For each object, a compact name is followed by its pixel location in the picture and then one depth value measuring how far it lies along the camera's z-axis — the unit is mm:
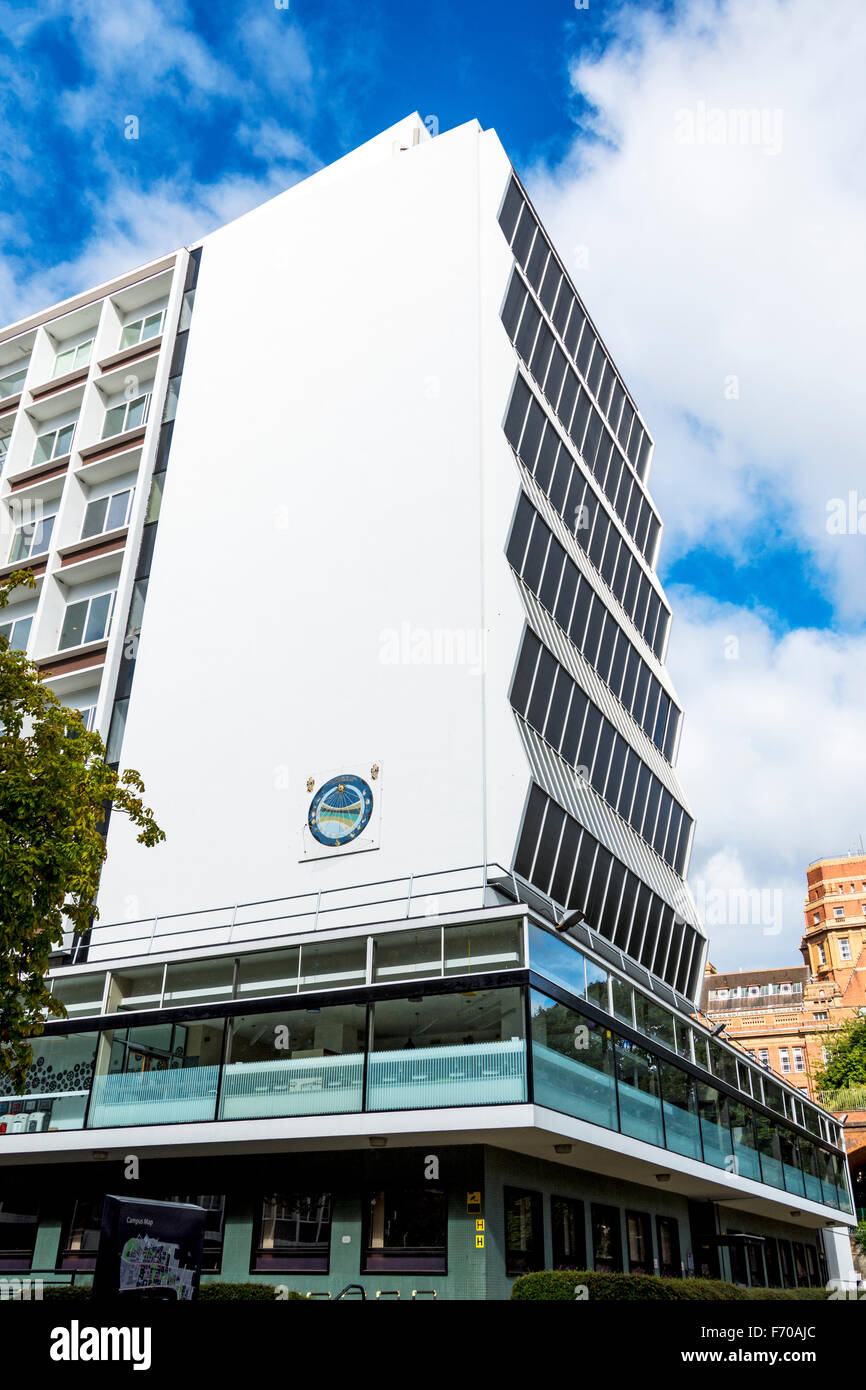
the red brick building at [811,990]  93562
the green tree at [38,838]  15383
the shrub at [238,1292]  17625
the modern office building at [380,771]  19812
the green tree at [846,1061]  70694
